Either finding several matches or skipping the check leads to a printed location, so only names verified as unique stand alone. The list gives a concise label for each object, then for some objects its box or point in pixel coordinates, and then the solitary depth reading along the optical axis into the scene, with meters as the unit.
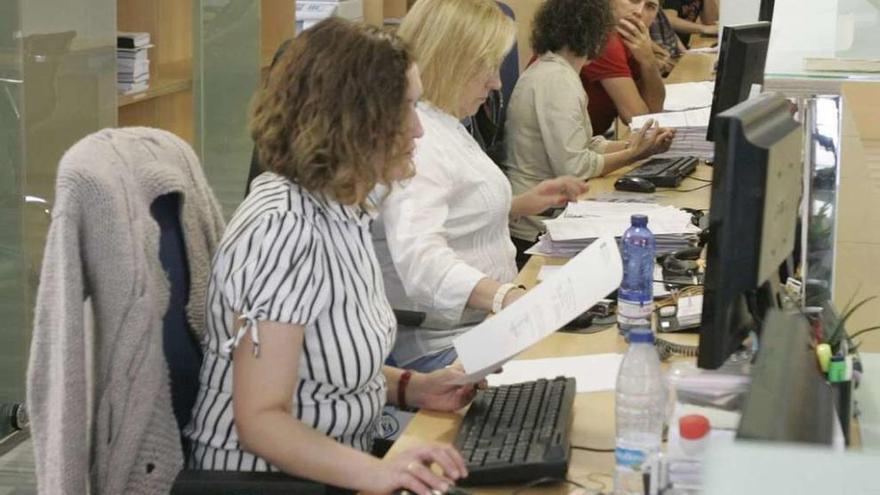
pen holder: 3.21
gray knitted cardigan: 3.55
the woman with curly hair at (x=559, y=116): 8.27
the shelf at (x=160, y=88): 7.90
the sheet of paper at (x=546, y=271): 5.97
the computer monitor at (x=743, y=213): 3.26
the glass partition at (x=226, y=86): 8.98
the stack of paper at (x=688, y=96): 10.61
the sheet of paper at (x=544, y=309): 3.85
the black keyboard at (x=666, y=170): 8.23
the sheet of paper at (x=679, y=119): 9.29
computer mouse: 7.98
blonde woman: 5.44
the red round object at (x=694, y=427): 2.99
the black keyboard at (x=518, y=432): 3.58
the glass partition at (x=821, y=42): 4.10
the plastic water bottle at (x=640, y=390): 3.61
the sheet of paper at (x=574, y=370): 4.55
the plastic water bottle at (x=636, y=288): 5.11
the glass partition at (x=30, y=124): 6.35
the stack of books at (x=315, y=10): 11.01
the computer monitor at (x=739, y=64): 6.93
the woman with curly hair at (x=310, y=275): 3.69
